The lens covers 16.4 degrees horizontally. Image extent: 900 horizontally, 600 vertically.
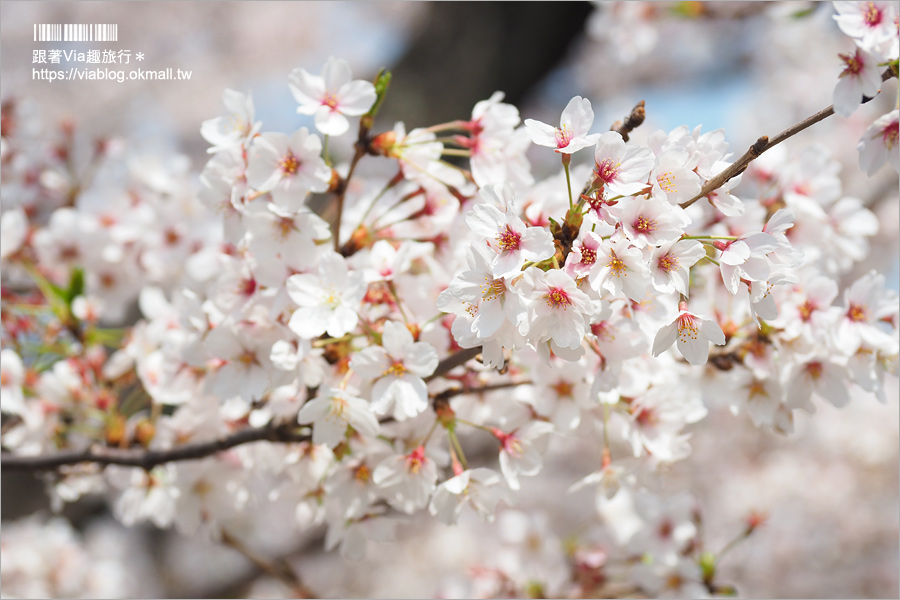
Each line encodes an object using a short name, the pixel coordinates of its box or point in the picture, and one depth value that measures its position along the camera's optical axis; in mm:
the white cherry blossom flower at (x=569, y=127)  1111
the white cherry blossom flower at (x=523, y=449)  1161
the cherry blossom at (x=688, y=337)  1109
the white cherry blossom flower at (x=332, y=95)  1150
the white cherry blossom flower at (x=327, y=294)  1137
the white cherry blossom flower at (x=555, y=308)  1090
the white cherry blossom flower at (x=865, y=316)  1162
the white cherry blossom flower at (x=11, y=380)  1250
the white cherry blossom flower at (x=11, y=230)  1311
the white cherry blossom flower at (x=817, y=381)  1175
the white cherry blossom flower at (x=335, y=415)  1135
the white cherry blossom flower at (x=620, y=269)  1089
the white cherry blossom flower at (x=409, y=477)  1161
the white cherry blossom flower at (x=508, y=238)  1090
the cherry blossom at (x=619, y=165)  1095
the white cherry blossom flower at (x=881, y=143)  1103
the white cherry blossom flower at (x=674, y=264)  1096
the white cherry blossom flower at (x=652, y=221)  1087
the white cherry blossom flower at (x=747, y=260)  1101
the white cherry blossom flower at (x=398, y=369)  1132
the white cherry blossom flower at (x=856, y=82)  1090
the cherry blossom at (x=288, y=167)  1147
